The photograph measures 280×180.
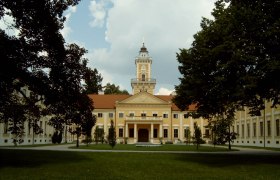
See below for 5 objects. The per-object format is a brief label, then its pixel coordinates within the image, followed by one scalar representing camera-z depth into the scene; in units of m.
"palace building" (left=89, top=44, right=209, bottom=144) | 50.69
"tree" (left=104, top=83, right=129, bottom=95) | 70.36
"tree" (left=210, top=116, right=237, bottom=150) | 25.84
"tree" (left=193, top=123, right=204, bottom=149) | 29.15
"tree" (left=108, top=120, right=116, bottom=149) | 27.23
